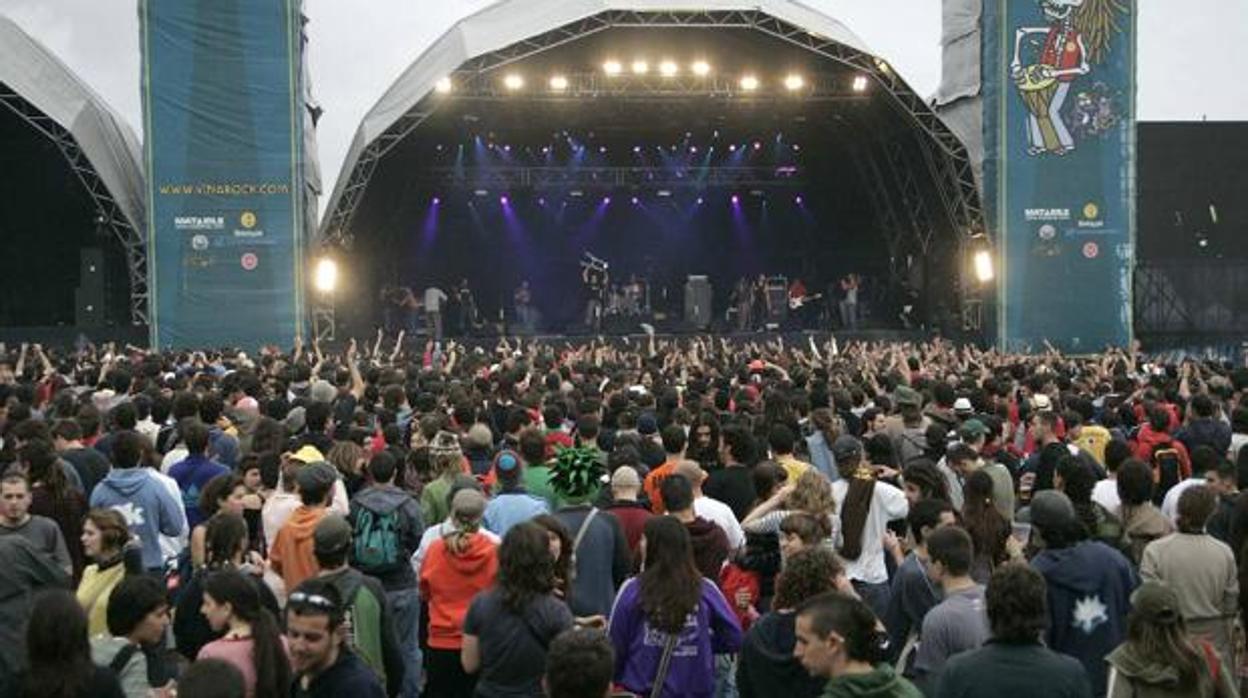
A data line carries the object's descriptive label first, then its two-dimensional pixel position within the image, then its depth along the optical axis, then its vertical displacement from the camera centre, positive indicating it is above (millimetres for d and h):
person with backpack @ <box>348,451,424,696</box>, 6348 -1006
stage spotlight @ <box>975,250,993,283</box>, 26359 +1032
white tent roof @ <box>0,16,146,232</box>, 23688 +4081
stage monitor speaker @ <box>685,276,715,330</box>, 31656 +444
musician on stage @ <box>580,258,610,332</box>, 32594 +965
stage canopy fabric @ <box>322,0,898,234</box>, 23578 +5328
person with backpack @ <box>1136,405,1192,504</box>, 7750 -823
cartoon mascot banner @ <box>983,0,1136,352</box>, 25750 +2957
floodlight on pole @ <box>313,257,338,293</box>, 25547 +962
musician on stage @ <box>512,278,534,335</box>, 32312 +408
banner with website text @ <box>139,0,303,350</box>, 24219 +3052
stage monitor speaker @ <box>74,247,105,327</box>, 26891 +762
